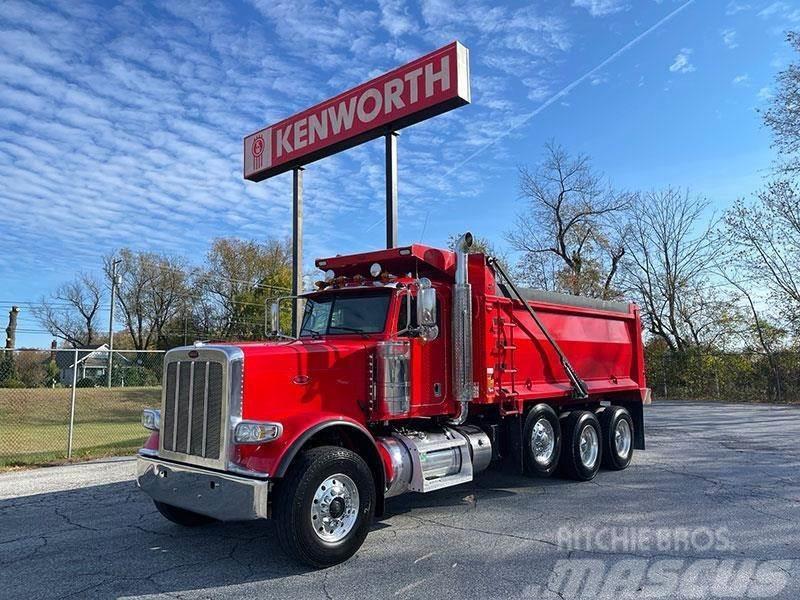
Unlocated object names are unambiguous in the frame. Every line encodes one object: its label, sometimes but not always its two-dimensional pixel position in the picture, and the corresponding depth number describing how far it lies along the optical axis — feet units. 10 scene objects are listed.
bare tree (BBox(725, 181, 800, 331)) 87.56
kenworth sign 35.14
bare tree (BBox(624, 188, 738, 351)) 103.09
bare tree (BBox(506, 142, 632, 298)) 110.01
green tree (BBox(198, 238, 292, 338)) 183.93
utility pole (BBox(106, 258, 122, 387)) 154.14
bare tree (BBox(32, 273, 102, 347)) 226.17
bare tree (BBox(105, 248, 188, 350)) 199.72
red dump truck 16.21
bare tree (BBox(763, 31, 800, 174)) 77.92
